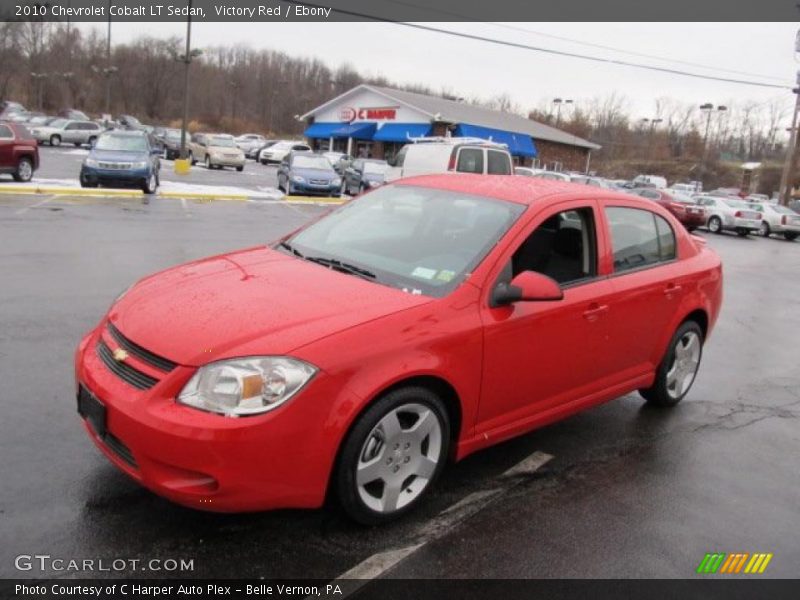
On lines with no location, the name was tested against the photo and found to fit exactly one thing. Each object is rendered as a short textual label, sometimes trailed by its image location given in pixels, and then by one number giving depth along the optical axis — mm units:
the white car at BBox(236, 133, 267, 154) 55344
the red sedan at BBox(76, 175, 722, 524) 2855
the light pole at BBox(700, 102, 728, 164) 68562
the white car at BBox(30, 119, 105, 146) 41969
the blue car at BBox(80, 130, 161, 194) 18422
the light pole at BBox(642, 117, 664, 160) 93888
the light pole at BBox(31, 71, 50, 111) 78100
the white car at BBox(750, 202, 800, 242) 28109
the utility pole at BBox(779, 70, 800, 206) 36038
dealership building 43031
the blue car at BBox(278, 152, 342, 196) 23797
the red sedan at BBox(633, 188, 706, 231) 27500
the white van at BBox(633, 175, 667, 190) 57481
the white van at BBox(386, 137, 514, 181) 17703
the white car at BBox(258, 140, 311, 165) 46469
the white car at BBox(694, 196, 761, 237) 27156
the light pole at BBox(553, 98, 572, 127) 80725
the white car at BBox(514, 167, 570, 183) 28953
